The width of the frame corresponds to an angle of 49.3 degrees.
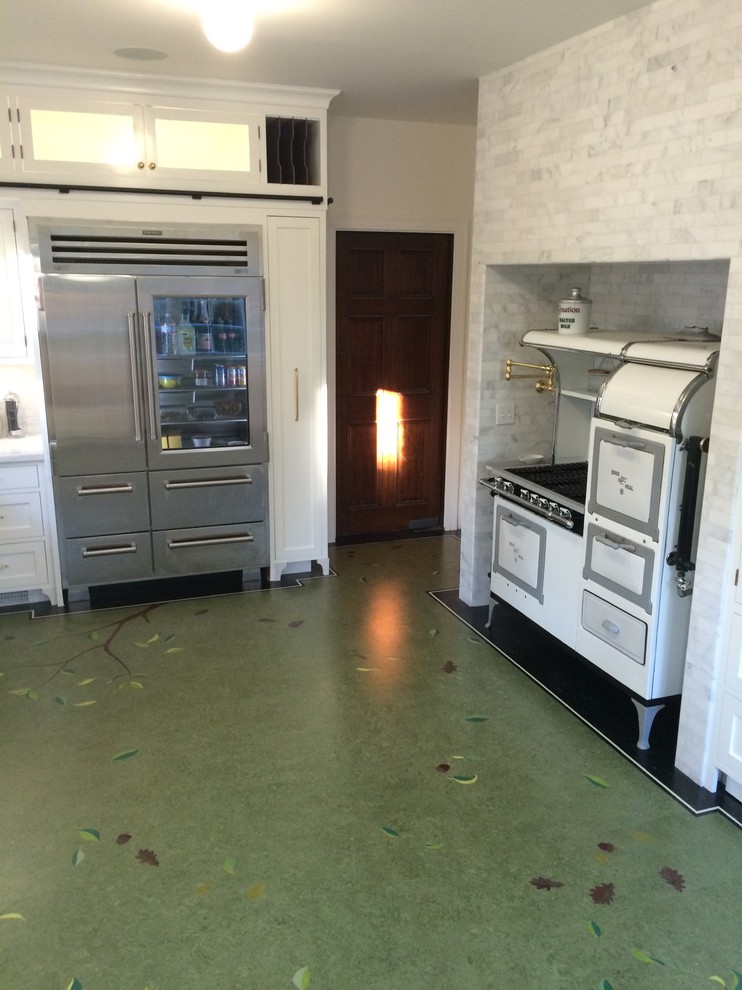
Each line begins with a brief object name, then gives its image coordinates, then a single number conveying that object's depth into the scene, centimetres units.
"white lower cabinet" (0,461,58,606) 435
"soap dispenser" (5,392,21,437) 462
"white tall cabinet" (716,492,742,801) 277
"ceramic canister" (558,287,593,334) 379
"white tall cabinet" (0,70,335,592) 410
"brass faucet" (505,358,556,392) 423
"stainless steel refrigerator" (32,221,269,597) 427
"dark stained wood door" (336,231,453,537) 547
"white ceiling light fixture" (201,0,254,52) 281
